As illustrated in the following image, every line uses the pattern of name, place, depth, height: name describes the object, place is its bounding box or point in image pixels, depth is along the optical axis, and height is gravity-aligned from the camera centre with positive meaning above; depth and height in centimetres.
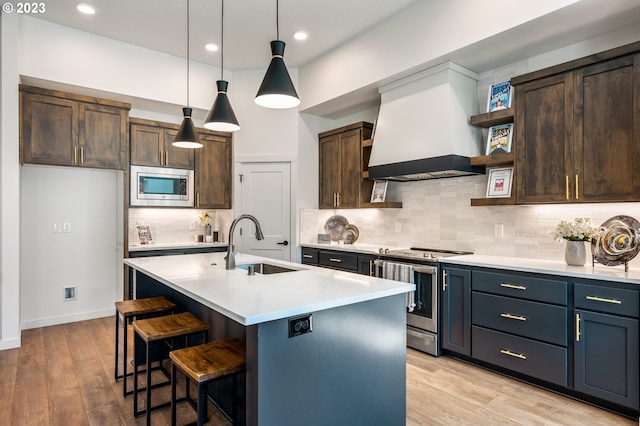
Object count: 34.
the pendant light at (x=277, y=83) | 227 +78
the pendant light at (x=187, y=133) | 316 +66
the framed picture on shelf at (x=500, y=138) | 339 +68
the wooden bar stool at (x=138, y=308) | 271 -70
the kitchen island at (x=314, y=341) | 162 -63
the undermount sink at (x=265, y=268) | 296 -44
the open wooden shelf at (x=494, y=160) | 332 +48
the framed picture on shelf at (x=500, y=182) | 341 +28
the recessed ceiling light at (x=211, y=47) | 454 +200
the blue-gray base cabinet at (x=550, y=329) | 241 -85
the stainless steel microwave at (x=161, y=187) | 473 +34
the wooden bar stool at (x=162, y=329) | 221 -70
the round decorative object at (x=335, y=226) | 533 -19
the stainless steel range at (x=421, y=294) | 348 -76
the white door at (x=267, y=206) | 522 +9
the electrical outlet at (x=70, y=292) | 456 -96
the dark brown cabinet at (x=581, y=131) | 260 +61
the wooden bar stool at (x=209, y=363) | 174 -72
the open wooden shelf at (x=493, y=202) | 328 +10
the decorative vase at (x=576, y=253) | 284 -30
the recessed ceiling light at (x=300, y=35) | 419 +197
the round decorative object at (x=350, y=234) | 511 -29
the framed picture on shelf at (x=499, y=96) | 341 +106
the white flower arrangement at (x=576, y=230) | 283 -13
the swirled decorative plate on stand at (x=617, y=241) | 259 -20
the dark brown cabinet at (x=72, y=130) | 392 +91
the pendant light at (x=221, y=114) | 282 +73
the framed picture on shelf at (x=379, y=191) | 458 +26
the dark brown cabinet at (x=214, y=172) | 524 +57
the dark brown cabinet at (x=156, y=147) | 473 +84
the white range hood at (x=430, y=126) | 352 +85
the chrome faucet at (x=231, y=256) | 271 -31
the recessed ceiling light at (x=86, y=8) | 363 +198
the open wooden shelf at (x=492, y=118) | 333 +85
